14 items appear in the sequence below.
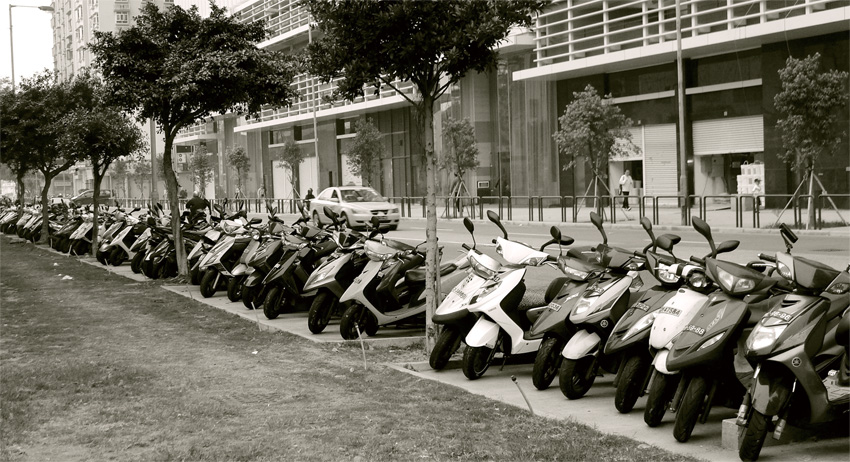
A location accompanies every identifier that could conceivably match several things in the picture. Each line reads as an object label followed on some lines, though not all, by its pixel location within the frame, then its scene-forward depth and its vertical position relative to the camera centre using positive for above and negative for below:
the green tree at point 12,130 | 27.34 +2.18
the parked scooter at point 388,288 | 9.29 -0.88
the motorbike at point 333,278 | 9.76 -0.80
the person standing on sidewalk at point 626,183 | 33.41 +0.18
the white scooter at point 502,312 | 7.29 -0.89
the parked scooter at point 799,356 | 4.85 -0.86
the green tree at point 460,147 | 37.62 +1.77
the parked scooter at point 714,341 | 5.29 -0.84
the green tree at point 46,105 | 27.12 +2.84
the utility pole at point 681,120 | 28.38 +1.98
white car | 32.03 -0.22
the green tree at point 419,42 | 8.31 +1.31
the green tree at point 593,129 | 29.27 +1.81
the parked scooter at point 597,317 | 6.45 -0.83
